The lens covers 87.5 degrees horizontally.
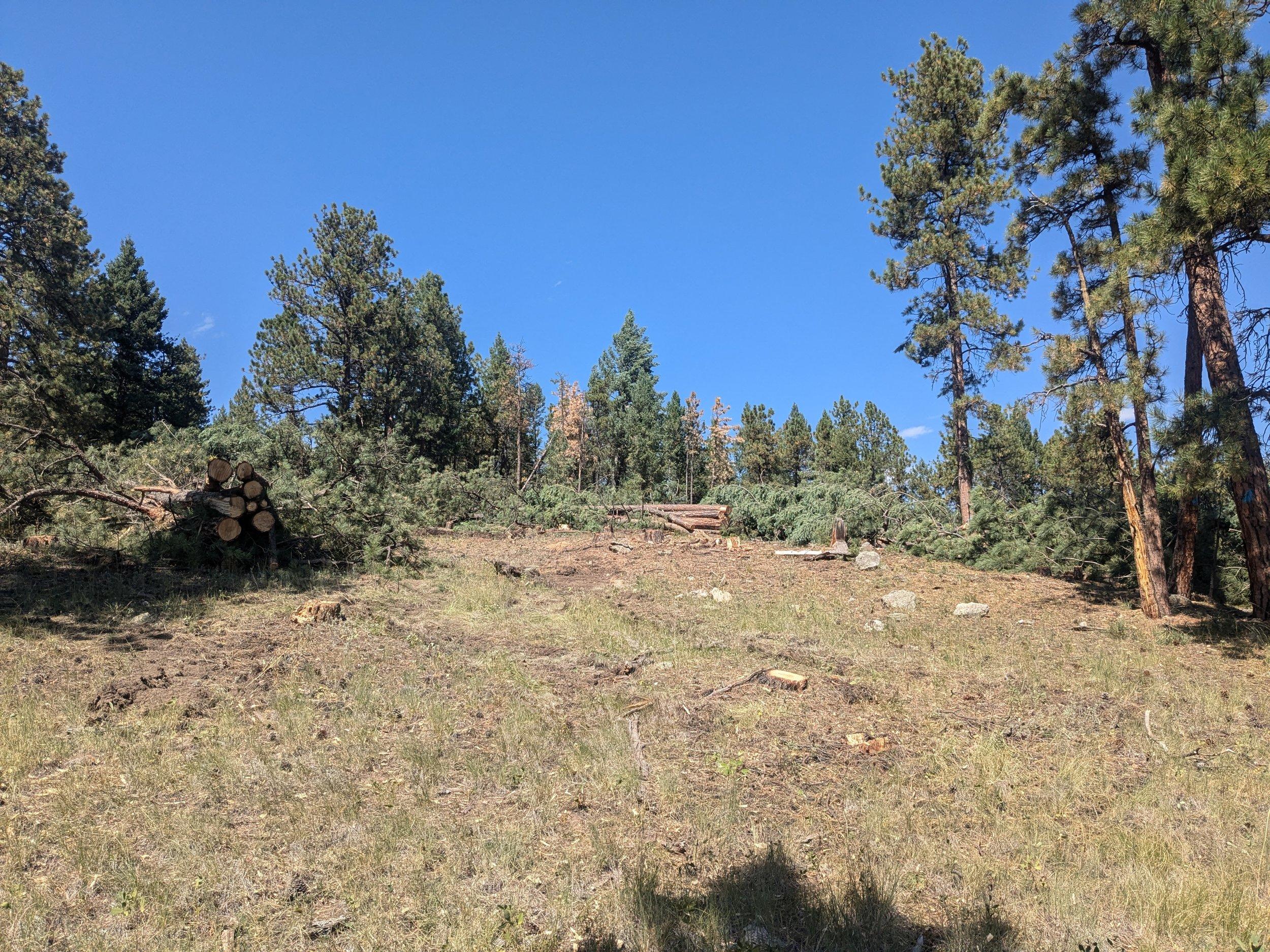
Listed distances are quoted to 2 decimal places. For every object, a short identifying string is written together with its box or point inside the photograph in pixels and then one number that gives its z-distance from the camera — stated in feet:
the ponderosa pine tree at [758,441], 161.38
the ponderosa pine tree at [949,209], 61.87
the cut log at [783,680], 20.40
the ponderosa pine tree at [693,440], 162.71
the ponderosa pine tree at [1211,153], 22.17
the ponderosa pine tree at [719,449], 166.50
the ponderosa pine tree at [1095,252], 31.48
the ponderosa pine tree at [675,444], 159.84
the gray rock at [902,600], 35.50
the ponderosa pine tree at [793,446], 158.71
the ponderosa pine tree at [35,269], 41.55
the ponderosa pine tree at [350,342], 89.04
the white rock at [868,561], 46.83
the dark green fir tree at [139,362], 93.97
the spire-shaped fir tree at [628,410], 152.66
